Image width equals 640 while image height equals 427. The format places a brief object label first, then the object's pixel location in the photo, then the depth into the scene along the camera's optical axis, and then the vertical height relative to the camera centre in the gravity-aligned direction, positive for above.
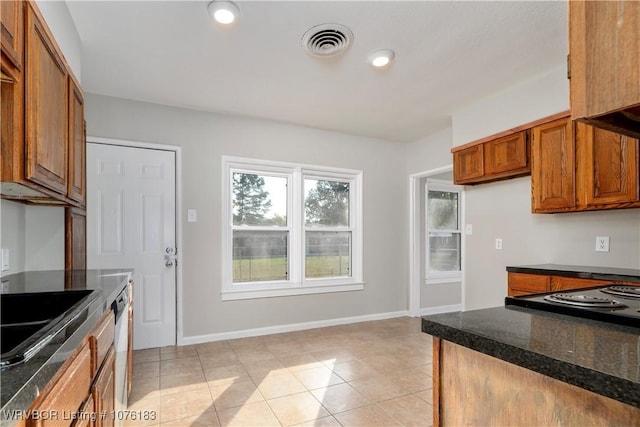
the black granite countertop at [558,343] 0.56 -0.26
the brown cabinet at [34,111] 1.26 +0.46
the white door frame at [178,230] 3.61 -0.12
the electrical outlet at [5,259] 2.04 -0.24
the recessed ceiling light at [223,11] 2.03 +1.24
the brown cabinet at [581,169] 2.39 +0.37
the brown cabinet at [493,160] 3.12 +0.57
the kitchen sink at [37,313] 1.01 -0.38
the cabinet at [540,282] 2.38 -0.48
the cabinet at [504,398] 0.60 -0.36
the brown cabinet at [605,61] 0.55 +0.26
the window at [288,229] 4.00 -0.13
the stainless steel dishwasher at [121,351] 1.73 -0.72
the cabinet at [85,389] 0.78 -0.49
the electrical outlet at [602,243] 2.64 -0.19
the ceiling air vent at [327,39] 2.30 +1.24
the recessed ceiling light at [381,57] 2.58 +1.22
